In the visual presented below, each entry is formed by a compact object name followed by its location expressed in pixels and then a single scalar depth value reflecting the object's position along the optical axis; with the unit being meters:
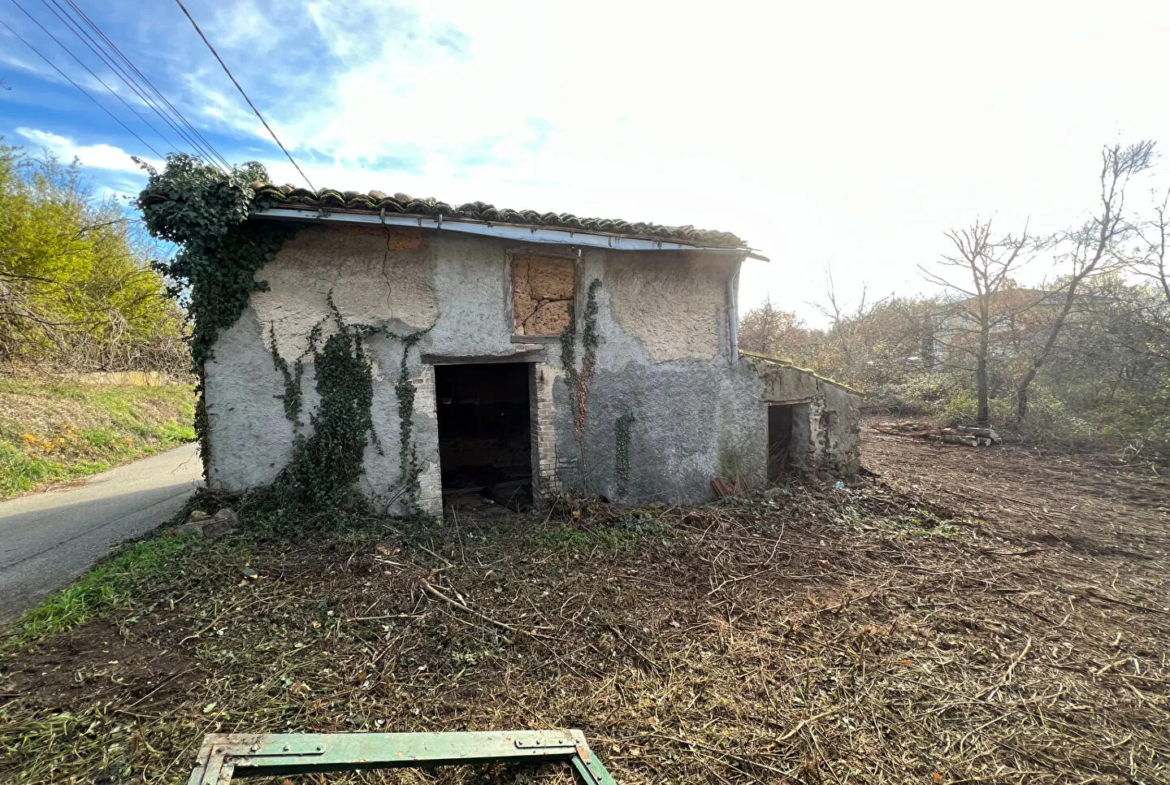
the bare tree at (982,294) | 11.73
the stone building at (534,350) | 5.09
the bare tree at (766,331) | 18.70
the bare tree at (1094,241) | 10.52
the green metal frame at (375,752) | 2.14
